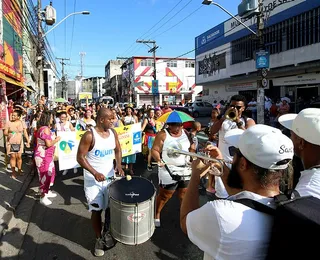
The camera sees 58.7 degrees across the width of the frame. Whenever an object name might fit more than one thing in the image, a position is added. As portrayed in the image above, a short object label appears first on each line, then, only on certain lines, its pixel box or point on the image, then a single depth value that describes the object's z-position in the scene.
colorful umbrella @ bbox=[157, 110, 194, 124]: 3.85
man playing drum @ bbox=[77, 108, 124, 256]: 3.43
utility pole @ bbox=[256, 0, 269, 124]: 13.88
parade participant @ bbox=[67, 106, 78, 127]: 10.40
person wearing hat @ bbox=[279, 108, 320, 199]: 1.77
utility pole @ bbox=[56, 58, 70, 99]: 52.45
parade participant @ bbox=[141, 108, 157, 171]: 7.89
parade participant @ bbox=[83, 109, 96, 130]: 8.11
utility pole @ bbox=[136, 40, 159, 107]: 35.06
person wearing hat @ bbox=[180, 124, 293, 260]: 1.21
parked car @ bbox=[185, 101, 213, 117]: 29.07
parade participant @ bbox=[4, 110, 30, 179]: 6.66
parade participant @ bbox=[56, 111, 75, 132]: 7.31
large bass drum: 3.00
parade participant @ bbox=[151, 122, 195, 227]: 3.84
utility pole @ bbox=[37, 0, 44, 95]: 15.20
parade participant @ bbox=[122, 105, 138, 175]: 7.30
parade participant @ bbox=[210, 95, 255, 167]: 4.02
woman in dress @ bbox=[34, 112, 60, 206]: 5.20
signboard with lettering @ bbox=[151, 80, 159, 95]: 34.06
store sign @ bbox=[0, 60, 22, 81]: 13.59
